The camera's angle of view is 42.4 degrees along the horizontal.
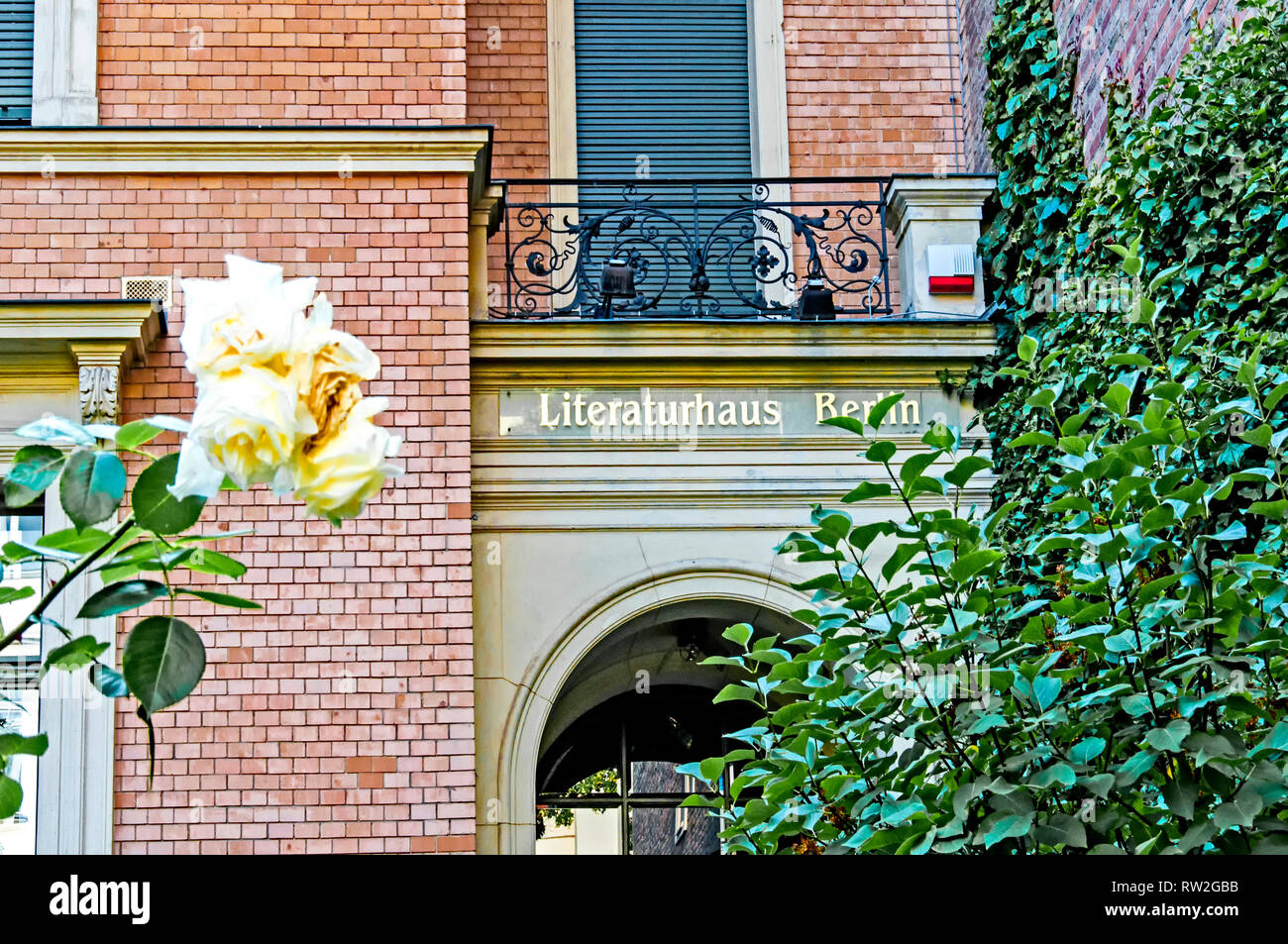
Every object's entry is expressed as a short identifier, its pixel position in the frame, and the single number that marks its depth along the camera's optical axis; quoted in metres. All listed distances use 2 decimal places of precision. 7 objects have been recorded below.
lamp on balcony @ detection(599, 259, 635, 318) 9.91
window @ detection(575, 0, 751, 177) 11.38
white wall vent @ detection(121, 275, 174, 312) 9.10
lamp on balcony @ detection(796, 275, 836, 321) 9.94
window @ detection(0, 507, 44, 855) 8.52
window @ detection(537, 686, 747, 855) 12.32
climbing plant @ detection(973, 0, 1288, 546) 6.66
